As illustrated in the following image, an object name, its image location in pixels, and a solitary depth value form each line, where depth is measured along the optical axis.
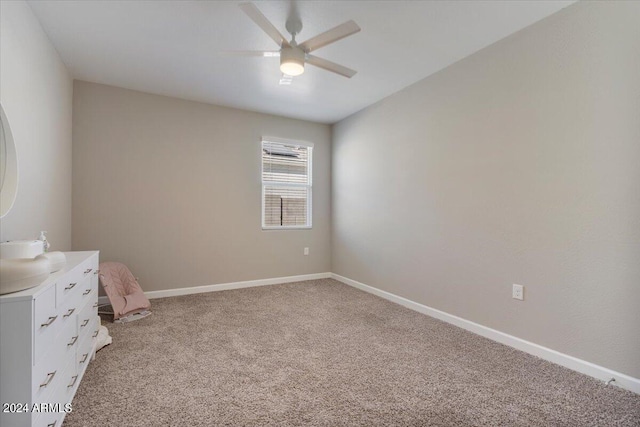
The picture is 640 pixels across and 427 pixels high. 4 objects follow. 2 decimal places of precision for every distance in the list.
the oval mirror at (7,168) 1.69
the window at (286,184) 4.39
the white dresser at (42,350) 1.08
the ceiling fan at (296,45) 1.85
